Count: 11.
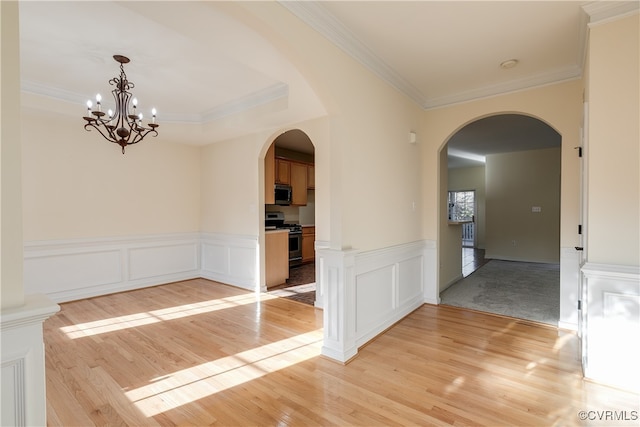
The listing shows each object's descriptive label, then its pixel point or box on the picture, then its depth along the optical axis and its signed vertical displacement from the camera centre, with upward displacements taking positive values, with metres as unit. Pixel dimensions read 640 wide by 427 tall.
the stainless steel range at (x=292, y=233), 6.74 -0.52
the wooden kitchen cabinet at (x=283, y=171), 6.39 +0.81
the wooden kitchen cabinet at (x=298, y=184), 6.77 +0.58
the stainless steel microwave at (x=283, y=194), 6.37 +0.33
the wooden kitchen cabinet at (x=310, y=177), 7.25 +0.76
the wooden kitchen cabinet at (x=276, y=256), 5.12 -0.81
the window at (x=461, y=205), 11.32 +0.12
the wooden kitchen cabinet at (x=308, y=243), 7.22 -0.81
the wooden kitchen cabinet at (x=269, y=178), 5.34 +0.56
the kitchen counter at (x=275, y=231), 5.18 -0.37
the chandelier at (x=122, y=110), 2.97 +1.09
